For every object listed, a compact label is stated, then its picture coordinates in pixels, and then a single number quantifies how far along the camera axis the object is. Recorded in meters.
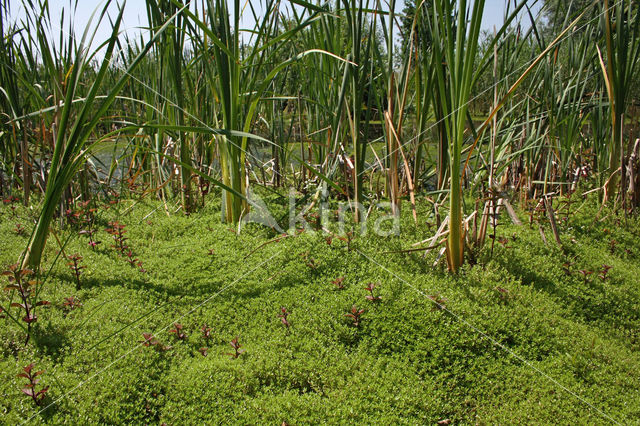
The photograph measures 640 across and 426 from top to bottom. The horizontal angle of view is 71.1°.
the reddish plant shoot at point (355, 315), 2.08
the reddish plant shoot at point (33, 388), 1.52
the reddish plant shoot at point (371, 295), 2.17
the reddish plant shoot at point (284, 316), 2.08
